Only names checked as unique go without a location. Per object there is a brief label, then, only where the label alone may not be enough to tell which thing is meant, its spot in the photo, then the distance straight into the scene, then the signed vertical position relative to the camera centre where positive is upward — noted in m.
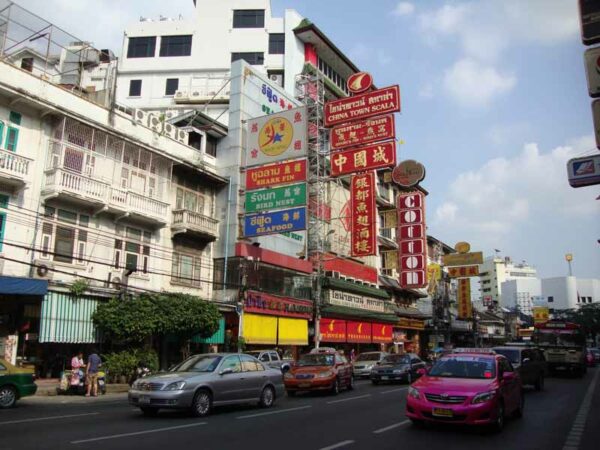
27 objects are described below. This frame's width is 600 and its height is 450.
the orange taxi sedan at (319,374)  19.27 -1.02
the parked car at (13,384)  14.59 -1.13
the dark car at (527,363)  18.78 -0.53
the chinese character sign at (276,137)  27.34 +10.58
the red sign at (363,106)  28.72 +12.74
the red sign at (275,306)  29.72 +2.25
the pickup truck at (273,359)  24.66 -0.65
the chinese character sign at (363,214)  32.94 +7.86
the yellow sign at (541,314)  82.62 +5.09
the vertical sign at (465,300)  64.50 +5.45
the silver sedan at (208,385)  12.24 -0.99
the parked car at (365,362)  30.61 -0.93
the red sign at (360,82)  32.06 +15.33
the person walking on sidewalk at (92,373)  19.06 -1.06
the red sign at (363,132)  28.53 +11.27
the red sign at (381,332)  45.30 +1.13
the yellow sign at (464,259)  52.03 +8.31
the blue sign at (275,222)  26.06 +6.01
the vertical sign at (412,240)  39.22 +7.59
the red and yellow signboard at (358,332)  40.44 +1.06
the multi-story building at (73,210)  20.17 +5.55
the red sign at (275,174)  26.70 +8.47
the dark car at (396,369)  24.84 -1.05
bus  30.81 +0.24
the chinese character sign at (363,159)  28.45 +9.86
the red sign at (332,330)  36.75 +1.06
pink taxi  9.98 -0.85
